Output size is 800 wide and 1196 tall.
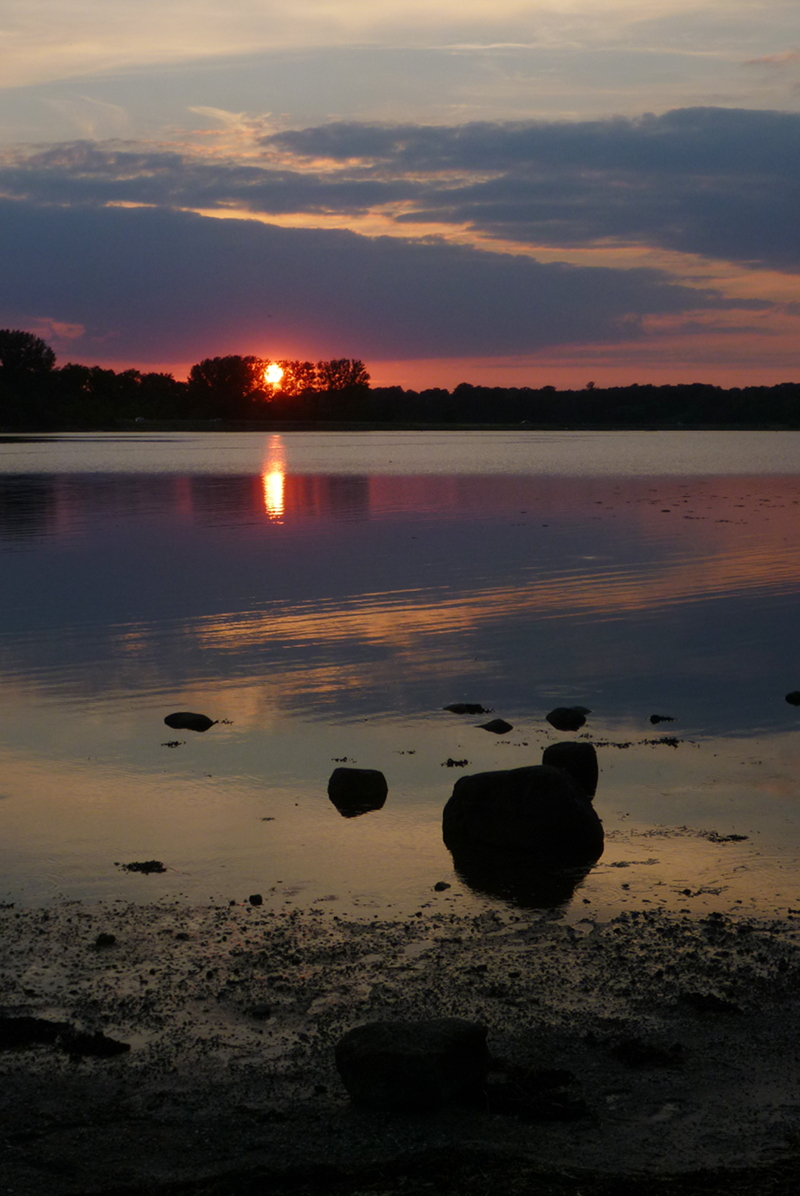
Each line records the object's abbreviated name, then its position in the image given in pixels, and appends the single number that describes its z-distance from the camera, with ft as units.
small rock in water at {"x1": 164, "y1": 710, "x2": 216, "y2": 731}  52.54
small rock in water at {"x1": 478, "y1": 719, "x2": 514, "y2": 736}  51.93
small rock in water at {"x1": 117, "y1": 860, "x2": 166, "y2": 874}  35.99
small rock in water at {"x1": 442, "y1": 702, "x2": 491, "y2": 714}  55.62
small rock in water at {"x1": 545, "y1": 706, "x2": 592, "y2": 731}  53.16
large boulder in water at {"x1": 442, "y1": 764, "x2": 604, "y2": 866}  37.17
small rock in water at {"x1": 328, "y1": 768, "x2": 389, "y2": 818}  42.29
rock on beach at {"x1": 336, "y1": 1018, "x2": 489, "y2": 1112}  22.43
